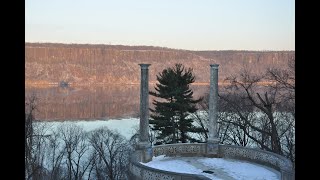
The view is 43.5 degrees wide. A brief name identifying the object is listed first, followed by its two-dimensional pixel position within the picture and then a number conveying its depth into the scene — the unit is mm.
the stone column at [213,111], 17188
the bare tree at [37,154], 22219
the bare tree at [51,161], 28578
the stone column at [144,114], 15523
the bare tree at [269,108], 23656
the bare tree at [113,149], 30984
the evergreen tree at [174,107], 26156
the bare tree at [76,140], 33772
